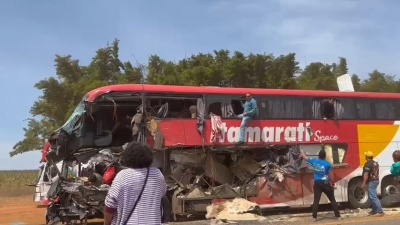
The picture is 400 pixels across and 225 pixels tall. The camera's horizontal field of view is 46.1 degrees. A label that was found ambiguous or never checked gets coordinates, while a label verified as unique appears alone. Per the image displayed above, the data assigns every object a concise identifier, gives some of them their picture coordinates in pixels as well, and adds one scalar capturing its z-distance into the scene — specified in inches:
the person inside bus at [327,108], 538.6
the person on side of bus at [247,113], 492.4
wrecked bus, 454.9
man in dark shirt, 446.6
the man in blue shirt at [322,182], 433.1
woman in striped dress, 155.8
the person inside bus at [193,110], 481.4
